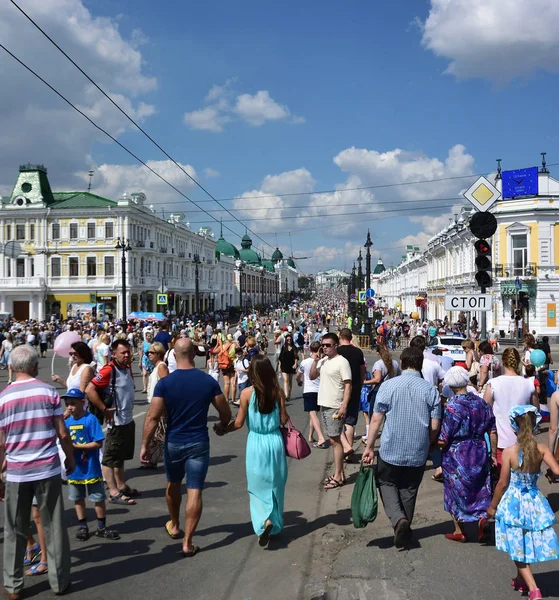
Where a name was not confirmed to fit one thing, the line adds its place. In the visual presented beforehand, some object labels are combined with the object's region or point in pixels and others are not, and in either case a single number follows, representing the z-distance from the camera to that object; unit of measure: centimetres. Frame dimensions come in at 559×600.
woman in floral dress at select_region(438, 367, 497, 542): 525
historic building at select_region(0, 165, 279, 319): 5503
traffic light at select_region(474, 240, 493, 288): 876
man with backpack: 667
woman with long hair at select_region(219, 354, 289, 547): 533
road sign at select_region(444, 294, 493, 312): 899
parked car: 2323
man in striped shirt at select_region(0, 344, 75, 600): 445
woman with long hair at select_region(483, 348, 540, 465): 614
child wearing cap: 557
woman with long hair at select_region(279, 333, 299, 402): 1425
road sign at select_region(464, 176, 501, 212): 930
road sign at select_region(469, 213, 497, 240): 884
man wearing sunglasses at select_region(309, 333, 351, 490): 736
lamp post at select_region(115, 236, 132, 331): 3588
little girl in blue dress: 417
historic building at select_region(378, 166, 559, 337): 3562
